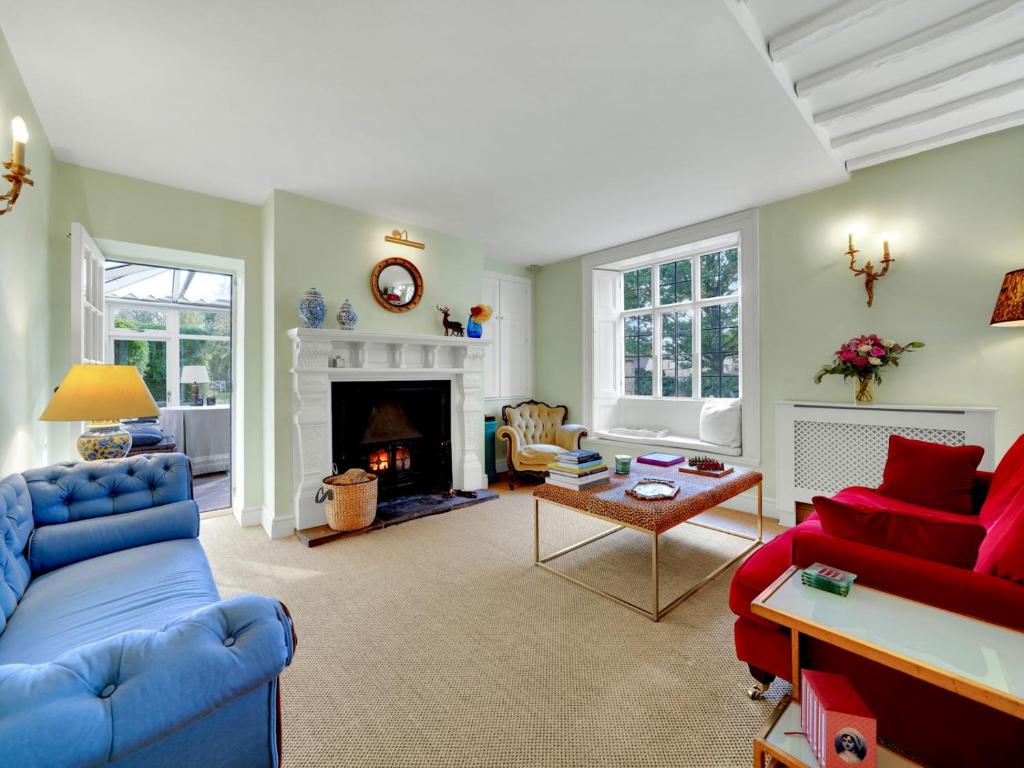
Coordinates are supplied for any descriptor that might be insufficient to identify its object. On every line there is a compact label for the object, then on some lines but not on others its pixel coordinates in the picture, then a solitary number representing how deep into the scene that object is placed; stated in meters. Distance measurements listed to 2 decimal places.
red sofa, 1.11
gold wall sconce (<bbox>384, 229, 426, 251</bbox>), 3.89
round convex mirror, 3.82
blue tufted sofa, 0.65
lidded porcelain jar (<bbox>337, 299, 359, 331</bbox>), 3.50
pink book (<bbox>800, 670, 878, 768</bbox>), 1.02
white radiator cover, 2.69
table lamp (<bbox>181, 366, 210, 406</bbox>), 5.71
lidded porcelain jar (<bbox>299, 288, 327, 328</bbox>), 3.31
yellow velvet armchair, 4.50
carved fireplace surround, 3.36
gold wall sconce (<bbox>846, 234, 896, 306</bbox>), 3.07
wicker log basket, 3.25
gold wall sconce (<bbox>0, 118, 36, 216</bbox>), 1.32
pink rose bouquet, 3.01
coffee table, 2.14
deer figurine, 4.16
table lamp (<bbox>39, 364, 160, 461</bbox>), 2.05
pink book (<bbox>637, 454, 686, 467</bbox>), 3.04
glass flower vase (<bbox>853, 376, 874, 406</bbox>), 3.11
